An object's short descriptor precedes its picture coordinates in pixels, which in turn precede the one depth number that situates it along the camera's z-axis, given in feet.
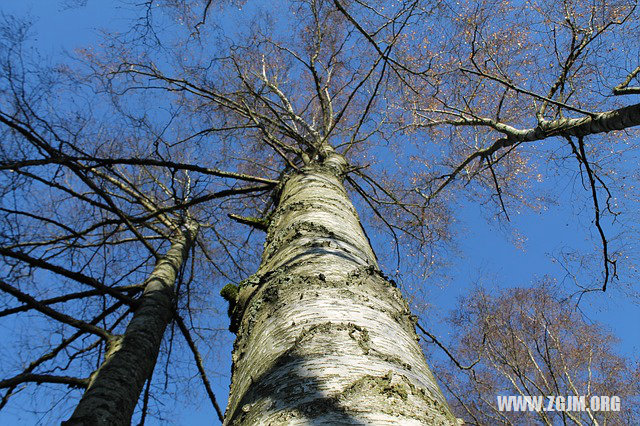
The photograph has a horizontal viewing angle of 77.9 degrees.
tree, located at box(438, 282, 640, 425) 20.74
